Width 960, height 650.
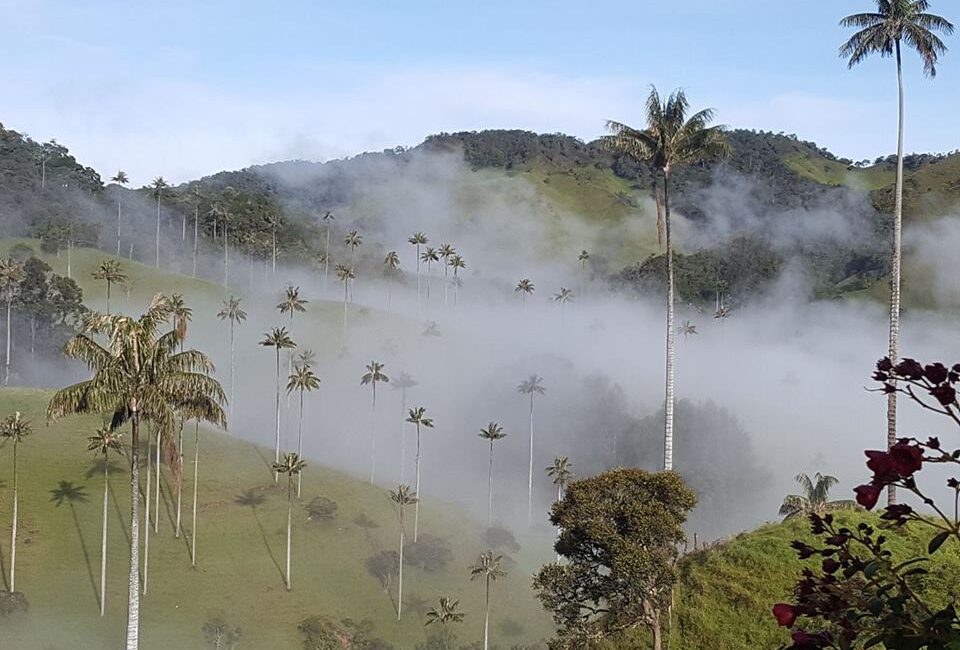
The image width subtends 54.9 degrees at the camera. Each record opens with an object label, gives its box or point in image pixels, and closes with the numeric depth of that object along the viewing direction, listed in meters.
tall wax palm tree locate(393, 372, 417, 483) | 140.86
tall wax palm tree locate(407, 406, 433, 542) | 100.34
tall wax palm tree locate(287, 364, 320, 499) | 108.06
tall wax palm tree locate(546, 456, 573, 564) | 107.19
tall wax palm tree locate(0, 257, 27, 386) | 134.12
